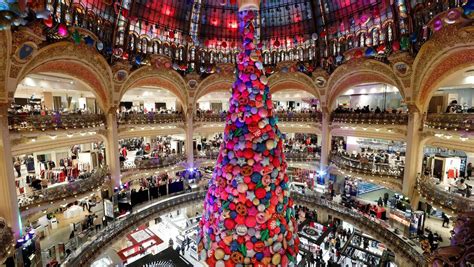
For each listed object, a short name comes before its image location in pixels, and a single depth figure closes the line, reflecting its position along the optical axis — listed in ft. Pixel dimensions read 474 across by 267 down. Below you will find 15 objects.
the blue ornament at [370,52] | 52.19
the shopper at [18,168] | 51.67
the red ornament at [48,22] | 36.20
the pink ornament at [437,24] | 37.68
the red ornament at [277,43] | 67.26
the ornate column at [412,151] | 48.42
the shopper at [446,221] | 50.98
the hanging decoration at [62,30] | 38.75
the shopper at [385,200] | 58.21
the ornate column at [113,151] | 58.03
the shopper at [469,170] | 56.49
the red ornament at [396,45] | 47.42
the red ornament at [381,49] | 50.98
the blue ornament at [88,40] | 46.21
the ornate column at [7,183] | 34.40
